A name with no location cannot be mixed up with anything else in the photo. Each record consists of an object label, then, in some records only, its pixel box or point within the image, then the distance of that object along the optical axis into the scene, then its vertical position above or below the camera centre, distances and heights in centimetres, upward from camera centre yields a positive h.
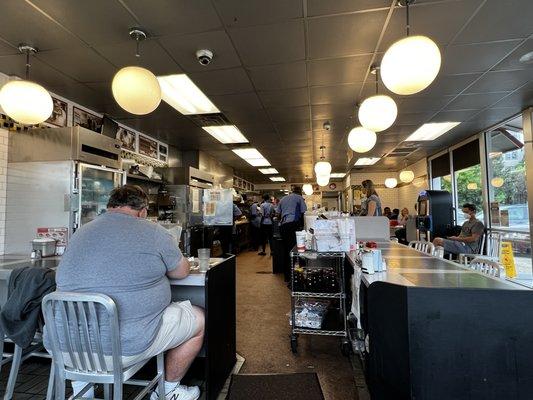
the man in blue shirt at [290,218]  526 -9
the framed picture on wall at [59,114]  373 +129
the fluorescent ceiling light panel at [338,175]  1246 +161
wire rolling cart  268 -71
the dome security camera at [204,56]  292 +155
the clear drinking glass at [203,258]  212 -31
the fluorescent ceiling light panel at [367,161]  898 +159
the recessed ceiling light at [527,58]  317 +162
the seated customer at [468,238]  530 -48
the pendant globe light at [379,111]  285 +95
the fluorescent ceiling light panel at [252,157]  752 +156
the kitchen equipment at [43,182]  324 +37
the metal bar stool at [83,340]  141 -60
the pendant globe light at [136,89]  234 +98
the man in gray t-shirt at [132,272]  152 -29
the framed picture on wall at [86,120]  412 +136
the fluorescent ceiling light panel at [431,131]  577 +164
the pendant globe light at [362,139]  366 +89
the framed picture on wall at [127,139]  505 +131
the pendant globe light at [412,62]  199 +99
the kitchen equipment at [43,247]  278 -28
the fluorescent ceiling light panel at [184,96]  358 +158
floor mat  209 -125
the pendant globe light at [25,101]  260 +100
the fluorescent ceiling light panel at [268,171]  1084 +158
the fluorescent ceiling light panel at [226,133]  548 +156
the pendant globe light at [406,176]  911 +107
